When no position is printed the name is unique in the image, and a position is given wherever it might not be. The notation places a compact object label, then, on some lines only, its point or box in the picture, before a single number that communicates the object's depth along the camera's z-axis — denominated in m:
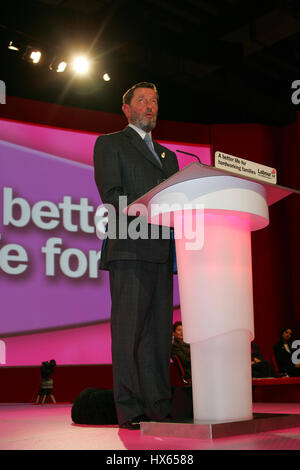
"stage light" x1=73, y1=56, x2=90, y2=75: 6.27
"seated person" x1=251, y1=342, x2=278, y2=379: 5.93
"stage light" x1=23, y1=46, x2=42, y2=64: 5.93
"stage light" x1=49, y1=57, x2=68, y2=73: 6.10
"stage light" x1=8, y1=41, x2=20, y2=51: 5.71
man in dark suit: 2.04
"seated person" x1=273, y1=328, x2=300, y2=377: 6.38
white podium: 1.68
